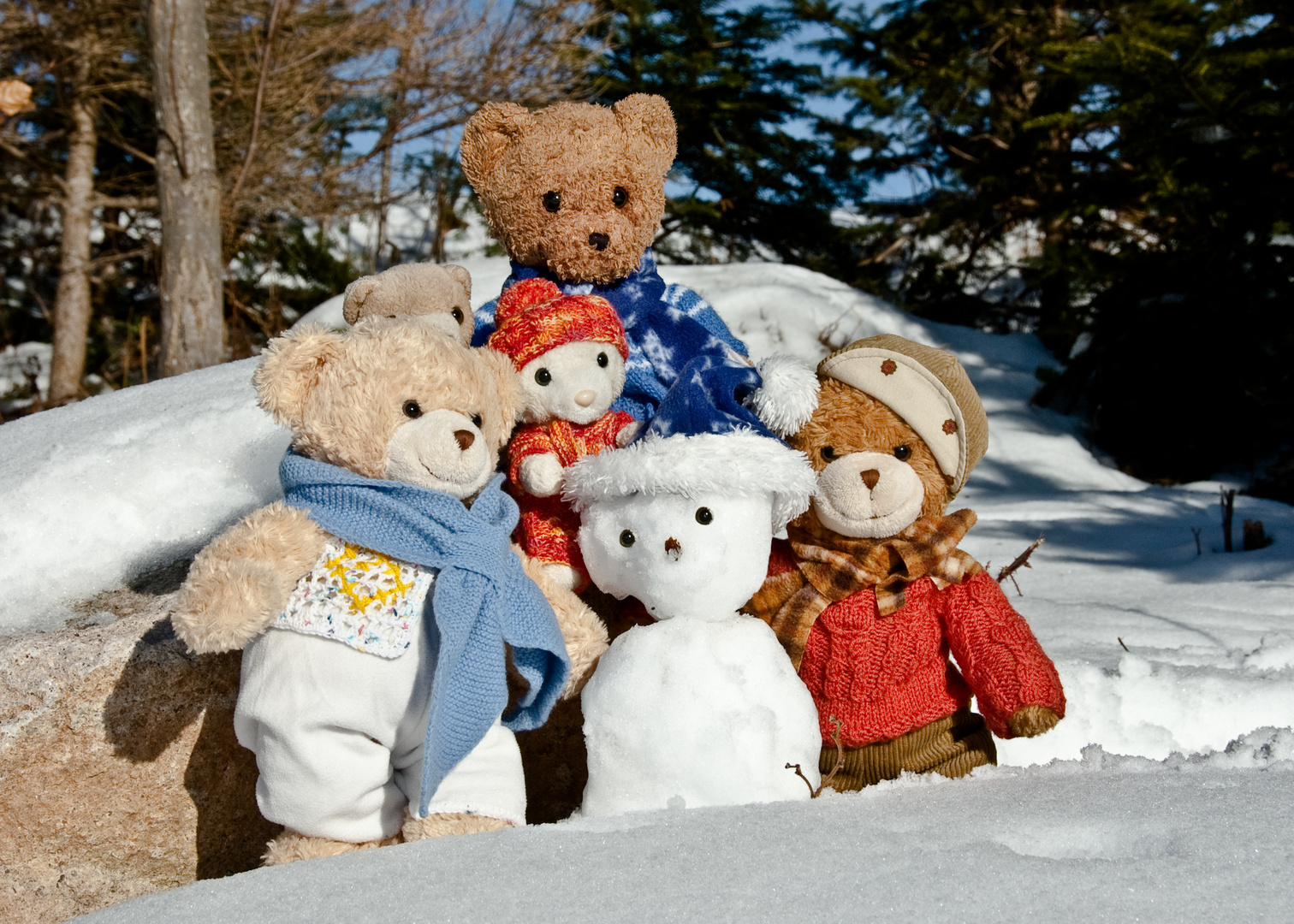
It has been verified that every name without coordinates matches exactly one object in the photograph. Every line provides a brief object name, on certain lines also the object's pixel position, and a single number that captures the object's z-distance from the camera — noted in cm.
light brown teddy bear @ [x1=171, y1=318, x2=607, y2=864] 170
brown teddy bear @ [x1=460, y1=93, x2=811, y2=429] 217
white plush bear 197
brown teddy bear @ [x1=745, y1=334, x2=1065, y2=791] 194
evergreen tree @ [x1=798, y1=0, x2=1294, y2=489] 457
